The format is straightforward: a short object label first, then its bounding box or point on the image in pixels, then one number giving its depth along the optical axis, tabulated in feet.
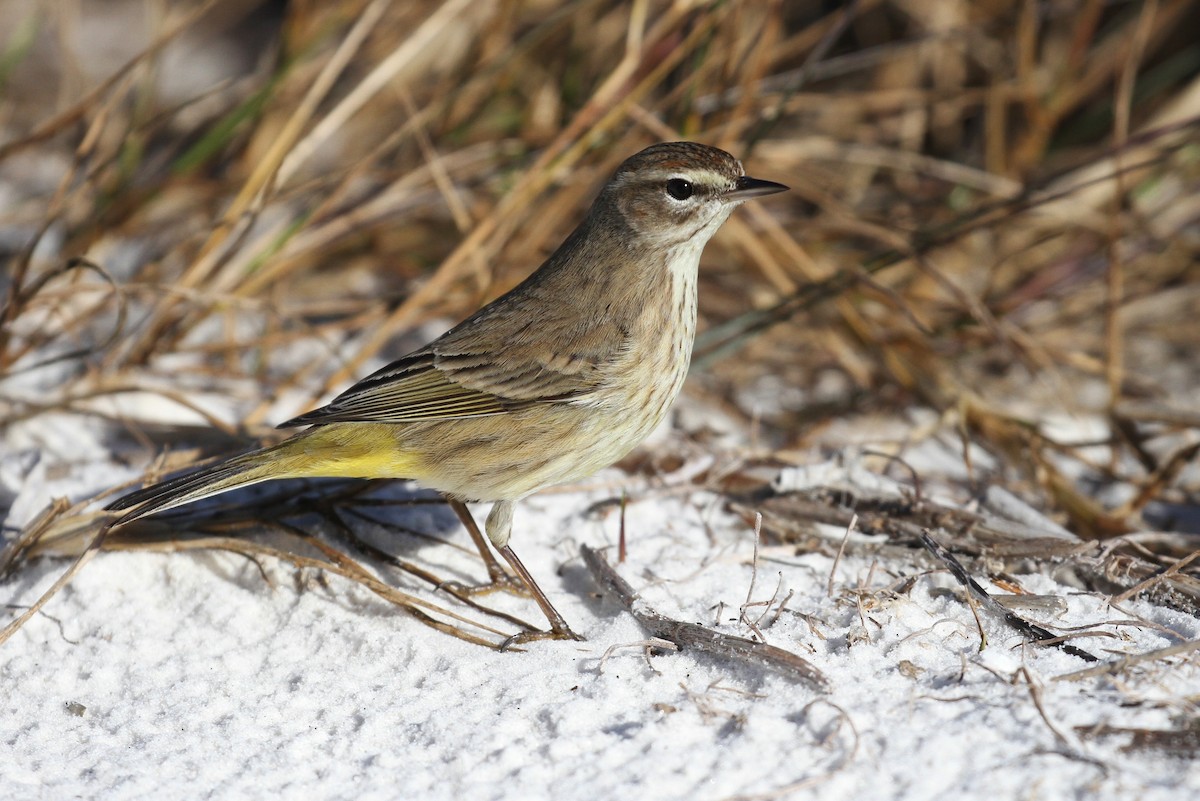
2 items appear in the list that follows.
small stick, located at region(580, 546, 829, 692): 17.70
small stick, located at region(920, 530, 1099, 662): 18.15
